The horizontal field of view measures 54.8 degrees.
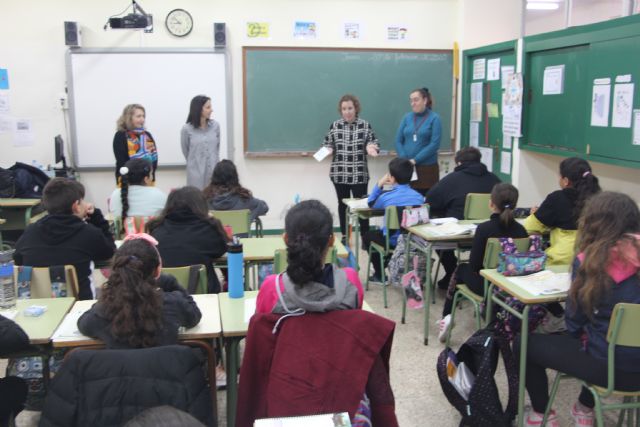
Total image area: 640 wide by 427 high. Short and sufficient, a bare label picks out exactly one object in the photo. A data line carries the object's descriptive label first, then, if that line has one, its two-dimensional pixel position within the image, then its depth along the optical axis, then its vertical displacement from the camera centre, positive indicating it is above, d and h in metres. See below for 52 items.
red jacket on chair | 1.83 -0.74
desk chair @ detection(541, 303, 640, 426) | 2.33 -0.88
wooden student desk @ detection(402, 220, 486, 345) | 3.93 -0.85
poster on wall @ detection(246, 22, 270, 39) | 6.57 +0.85
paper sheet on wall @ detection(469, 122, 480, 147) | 6.79 -0.25
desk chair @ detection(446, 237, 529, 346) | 3.44 -0.83
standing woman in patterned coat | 6.11 -0.36
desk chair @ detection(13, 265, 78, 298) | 2.91 -0.78
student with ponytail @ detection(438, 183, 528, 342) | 3.60 -0.69
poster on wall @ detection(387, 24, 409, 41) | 6.83 +0.85
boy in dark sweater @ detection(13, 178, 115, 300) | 3.09 -0.64
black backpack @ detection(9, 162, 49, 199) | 5.76 -0.64
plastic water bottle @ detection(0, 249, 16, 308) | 2.64 -0.73
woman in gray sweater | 5.64 -0.28
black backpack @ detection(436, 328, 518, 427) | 2.77 -1.23
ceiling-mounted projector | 5.80 +0.84
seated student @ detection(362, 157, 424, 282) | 4.60 -0.62
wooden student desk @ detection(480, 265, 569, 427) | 2.77 -0.87
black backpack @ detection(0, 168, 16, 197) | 5.69 -0.66
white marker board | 6.35 +0.21
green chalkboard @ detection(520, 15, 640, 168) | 4.43 +0.15
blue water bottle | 2.76 -0.71
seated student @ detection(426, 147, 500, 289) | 4.70 -0.57
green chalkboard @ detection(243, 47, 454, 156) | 6.67 +0.24
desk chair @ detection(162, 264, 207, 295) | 2.98 -0.80
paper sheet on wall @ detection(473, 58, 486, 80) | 6.56 +0.44
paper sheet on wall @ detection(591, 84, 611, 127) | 4.67 +0.04
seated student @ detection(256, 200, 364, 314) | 1.88 -0.53
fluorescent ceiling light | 7.38 +1.28
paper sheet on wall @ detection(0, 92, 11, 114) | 6.27 +0.09
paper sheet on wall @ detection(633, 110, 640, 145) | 4.33 -0.12
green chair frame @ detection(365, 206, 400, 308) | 4.49 -0.95
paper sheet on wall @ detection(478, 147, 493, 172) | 6.51 -0.49
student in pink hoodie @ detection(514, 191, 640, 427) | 2.43 -0.70
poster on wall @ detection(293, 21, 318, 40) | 6.65 +0.86
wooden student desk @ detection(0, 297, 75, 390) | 2.38 -0.84
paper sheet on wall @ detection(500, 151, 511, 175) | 6.16 -0.53
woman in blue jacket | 6.04 -0.28
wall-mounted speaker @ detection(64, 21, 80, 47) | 6.15 +0.78
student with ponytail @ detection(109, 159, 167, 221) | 4.02 -0.54
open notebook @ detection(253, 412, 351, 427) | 1.43 -0.72
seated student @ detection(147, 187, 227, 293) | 3.26 -0.64
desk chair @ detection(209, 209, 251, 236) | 4.29 -0.74
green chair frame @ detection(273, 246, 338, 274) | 3.16 -0.76
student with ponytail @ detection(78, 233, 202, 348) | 2.12 -0.68
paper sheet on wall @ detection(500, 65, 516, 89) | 5.97 +0.36
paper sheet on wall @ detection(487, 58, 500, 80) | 6.24 +0.42
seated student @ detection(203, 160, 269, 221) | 4.45 -0.59
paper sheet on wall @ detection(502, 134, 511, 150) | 6.12 -0.31
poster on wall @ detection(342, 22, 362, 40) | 6.73 +0.86
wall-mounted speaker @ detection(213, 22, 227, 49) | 6.42 +0.79
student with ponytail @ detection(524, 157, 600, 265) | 3.58 -0.56
